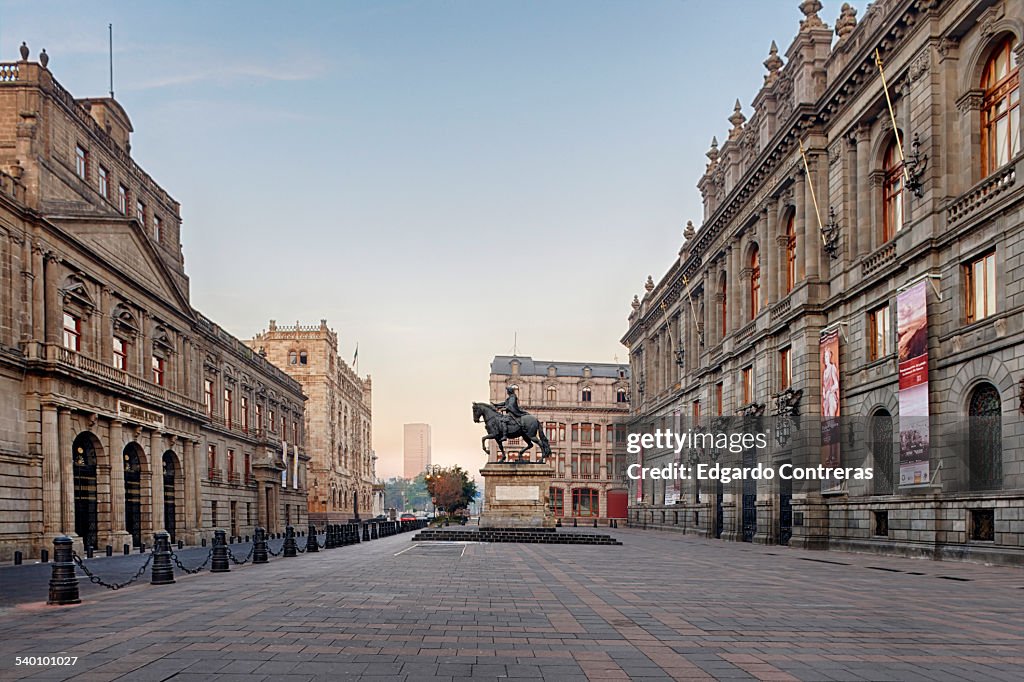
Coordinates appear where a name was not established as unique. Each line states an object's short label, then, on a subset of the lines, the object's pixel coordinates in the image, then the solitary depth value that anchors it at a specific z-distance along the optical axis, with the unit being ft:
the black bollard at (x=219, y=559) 75.31
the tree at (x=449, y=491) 365.20
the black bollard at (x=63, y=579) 50.19
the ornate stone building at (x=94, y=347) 106.42
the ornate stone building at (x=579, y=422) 350.23
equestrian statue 138.92
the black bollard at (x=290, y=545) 98.07
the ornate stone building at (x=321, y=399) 321.32
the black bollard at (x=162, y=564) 63.72
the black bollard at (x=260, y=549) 87.66
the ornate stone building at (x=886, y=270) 81.76
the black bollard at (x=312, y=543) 109.27
